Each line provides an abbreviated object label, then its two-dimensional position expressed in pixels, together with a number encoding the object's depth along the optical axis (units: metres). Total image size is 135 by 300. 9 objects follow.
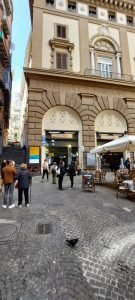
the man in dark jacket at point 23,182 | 6.85
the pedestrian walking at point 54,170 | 12.91
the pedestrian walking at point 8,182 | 6.82
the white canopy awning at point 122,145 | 9.13
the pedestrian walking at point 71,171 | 10.86
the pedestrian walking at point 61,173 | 10.46
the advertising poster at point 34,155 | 16.61
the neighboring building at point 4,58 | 21.68
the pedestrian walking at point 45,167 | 13.97
